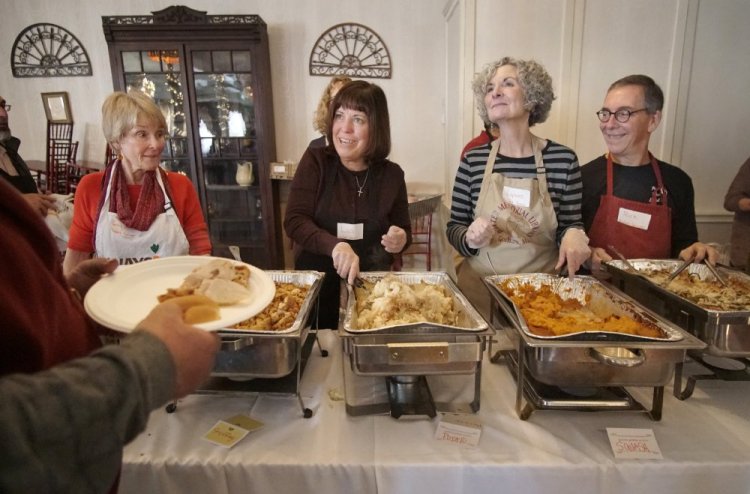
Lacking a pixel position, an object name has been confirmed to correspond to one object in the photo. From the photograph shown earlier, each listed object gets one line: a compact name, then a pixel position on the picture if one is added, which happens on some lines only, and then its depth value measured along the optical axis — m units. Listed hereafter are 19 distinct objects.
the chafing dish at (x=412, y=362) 1.08
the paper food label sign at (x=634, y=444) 1.02
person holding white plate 0.46
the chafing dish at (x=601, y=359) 1.04
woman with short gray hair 1.73
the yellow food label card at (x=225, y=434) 1.05
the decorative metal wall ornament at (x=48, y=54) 4.56
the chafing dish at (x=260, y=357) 1.09
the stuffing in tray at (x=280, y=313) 1.20
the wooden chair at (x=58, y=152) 4.64
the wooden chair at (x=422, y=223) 3.92
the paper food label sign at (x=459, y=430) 1.07
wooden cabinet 4.02
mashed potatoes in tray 1.24
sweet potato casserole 1.16
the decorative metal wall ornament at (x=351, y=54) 4.42
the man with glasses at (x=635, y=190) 1.87
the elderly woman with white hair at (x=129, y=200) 1.67
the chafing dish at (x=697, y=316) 1.16
